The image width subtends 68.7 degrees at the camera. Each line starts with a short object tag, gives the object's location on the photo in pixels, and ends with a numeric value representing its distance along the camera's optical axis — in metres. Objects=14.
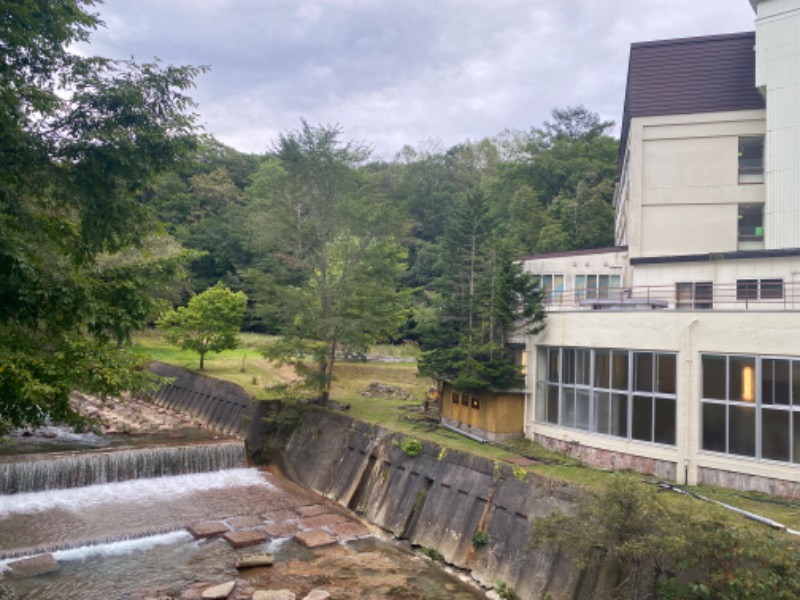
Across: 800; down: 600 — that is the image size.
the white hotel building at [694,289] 15.09
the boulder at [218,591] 13.66
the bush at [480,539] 15.58
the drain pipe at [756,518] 12.20
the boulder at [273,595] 13.68
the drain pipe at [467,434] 20.55
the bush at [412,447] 19.67
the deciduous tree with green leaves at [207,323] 35.91
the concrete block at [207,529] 17.23
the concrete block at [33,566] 14.43
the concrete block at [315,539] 16.99
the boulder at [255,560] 15.33
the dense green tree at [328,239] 25.48
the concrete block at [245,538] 16.74
